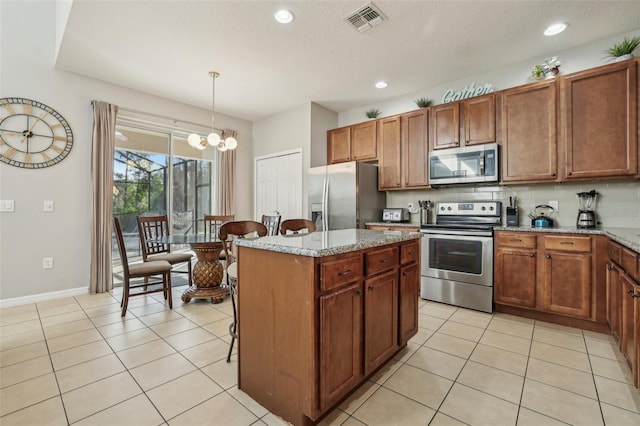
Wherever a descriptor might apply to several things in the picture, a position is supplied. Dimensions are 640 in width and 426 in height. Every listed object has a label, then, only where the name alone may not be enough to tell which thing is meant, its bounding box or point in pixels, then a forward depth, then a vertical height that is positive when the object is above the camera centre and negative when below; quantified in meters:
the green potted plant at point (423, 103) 3.89 +1.50
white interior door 4.91 +0.52
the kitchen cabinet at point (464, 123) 3.34 +1.11
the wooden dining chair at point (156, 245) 3.63 -0.38
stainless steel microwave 3.29 +0.59
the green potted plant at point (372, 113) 4.45 +1.56
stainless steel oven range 3.10 -0.49
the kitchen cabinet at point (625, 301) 1.69 -0.61
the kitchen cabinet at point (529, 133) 2.94 +0.86
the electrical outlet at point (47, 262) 3.49 -0.59
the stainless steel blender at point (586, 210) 2.84 +0.03
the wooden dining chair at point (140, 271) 2.95 -0.60
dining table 3.36 -0.71
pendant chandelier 3.55 +0.92
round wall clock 3.24 +0.94
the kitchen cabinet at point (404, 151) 3.87 +0.88
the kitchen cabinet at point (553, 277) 2.58 -0.61
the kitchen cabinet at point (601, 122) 2.57 +0.86
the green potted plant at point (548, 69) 3.01 +1.54
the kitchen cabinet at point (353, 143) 4.39 +1.13
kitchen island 1.38 -0.56
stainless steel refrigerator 4.02 +0.26
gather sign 3.51 +1.53
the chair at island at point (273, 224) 3.60 -0.14
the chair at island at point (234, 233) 2.03 -0.14
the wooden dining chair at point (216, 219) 4.23 -0.08
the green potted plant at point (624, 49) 2.60 +1.50
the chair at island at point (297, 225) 2.59 -0.11
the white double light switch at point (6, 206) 3.23 +0.09
